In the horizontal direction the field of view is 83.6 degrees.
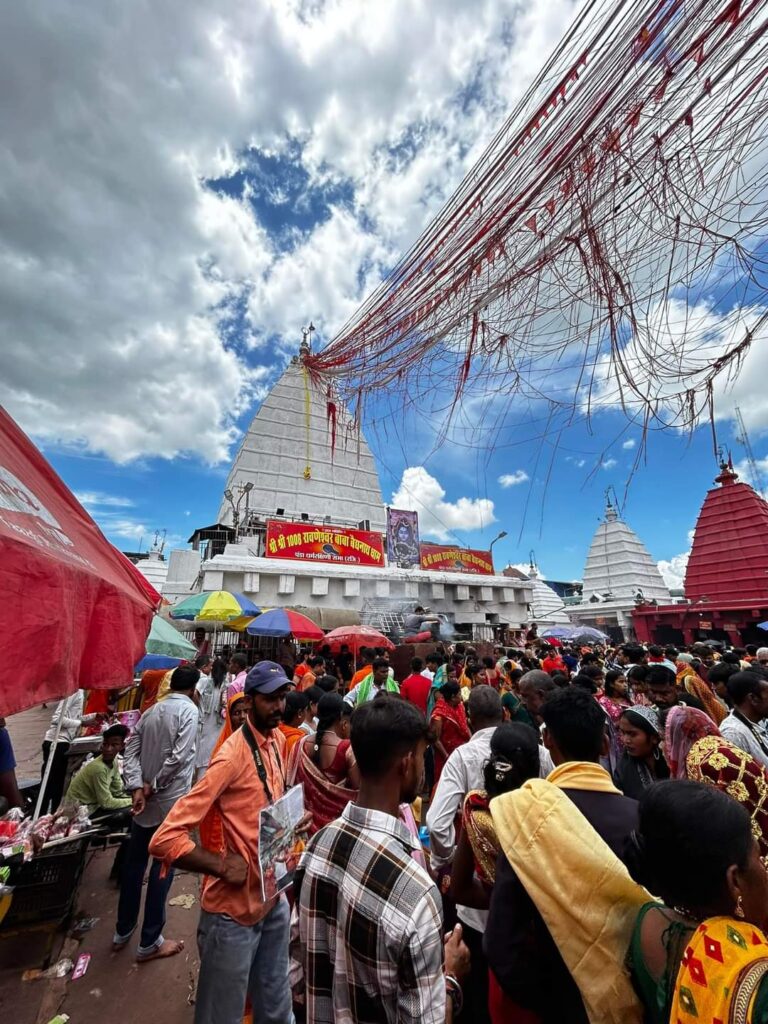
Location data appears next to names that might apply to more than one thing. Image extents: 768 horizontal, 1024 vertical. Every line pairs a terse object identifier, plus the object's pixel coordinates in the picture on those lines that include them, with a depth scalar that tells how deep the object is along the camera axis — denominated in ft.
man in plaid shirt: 3.59
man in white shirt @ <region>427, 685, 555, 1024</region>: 7.31
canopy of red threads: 5.37
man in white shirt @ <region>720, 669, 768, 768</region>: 9.18
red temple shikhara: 60.18
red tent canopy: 4.07
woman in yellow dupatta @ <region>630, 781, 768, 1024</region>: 2.83
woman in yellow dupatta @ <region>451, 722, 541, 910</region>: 5.30
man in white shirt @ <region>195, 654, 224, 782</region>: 18.02
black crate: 9.73
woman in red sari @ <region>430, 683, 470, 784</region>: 12.59
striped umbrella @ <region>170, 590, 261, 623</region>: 27.89
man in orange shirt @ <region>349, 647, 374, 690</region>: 20.85
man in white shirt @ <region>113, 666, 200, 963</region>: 9.47
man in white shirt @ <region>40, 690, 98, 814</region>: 14.62
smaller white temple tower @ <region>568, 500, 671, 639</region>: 92.84
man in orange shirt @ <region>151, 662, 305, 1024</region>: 5.82
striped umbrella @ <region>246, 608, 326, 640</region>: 29.07
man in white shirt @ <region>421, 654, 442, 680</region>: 21.67
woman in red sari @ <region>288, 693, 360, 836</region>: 7.89
